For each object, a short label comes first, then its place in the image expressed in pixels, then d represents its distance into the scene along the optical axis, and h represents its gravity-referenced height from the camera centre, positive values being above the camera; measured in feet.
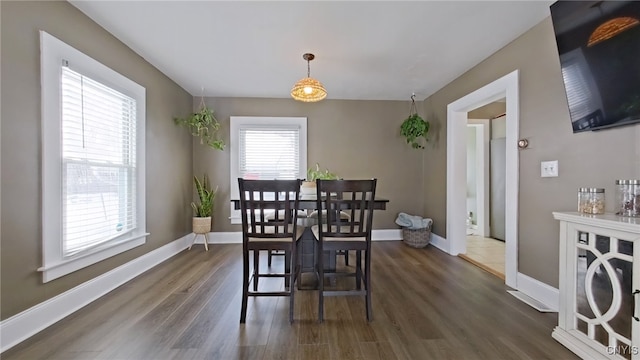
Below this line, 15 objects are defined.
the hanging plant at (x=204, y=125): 12.99 +2.81
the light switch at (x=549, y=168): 7.00 +0.30
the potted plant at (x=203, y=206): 12.84 -1.45
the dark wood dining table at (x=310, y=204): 7.04 -0.69
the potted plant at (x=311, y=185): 9.47 -0.22
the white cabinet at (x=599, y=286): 4.45 -2.06
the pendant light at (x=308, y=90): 8.87 +3.12
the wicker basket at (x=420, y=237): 13.23 -2.99
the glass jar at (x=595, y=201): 5.49 -0.47
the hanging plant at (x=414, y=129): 13.35 +2.63
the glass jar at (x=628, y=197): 5.08 -0.37
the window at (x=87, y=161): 6.21 +0.54
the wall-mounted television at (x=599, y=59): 5.01 +2.55
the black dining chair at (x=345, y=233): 6.24 -1.27
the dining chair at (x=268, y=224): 6.22 -1.15
